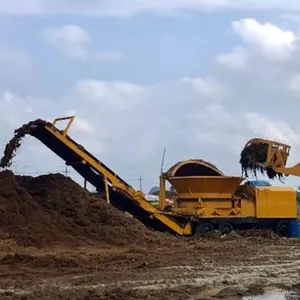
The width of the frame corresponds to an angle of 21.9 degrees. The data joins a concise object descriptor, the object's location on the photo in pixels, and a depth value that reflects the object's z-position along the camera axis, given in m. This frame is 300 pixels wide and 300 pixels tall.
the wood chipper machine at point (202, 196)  26.30
